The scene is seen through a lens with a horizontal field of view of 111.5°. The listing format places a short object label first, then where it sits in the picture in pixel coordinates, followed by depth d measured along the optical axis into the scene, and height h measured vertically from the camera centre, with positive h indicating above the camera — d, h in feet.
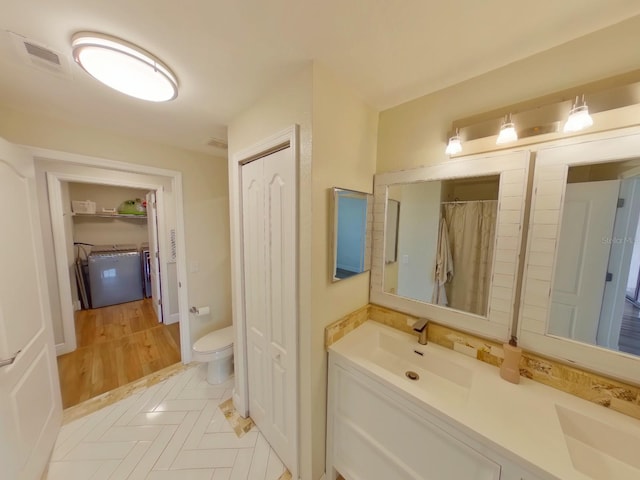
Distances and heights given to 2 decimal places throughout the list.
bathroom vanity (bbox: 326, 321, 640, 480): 2.48 -2.67
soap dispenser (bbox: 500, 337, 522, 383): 3.32 -2.18
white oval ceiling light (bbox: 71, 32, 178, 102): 2.88 +2.21
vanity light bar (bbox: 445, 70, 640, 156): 2.77 +1.59
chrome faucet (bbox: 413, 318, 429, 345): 4.19 -2.08
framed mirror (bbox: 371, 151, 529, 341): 3.59 -0.38
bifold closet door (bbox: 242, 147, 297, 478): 4.06 -1.58
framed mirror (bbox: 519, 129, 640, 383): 2.82 -0.49
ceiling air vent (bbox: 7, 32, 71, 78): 2.97 +2.35
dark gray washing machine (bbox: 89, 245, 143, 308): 12.33 -3.45
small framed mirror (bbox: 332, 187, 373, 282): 4.07 -0.25
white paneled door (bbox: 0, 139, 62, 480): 3.49 -2.26
